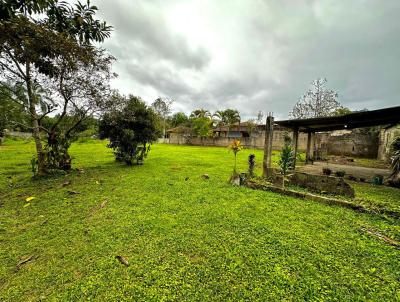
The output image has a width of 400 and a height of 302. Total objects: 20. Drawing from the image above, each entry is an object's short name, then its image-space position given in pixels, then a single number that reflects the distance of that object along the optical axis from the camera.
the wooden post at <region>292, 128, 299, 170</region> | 9.46
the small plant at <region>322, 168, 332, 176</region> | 7.77
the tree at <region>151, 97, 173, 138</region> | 39.78
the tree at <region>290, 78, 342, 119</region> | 25.88
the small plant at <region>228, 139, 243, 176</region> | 7.51
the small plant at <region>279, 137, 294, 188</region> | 6.22
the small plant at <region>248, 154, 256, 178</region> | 6.43
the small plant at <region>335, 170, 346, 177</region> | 7.41
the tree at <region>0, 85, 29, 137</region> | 5.70
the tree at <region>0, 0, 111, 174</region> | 3.56
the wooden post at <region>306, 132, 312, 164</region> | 12.38
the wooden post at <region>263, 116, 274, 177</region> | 6.44
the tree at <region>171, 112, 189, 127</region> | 52.78
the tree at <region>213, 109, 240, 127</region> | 40.81
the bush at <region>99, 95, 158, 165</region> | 8.30
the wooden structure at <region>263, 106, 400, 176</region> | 6.35
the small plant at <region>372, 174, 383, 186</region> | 6.65
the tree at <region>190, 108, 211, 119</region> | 37.60
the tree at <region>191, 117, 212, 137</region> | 31.23
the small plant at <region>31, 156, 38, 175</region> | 6.51
